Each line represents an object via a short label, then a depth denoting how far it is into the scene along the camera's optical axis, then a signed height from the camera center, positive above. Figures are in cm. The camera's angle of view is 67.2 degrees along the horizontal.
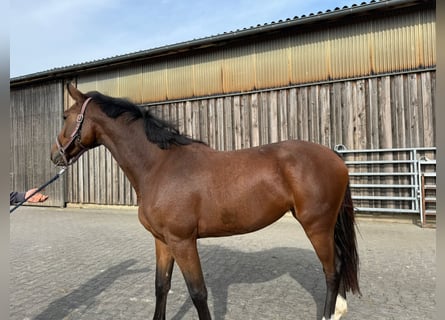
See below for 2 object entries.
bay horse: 280 -19
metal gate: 713 -48
